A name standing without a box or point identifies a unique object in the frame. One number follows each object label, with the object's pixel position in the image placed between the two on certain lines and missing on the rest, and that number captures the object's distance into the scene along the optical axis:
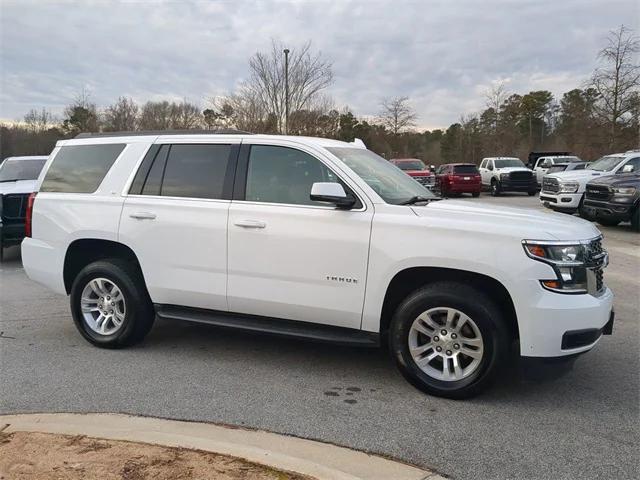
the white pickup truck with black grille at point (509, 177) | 26.70
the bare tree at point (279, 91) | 26.81
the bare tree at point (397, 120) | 45.09
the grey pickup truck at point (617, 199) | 12.91
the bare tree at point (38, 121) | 42.22
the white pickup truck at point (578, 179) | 15.23
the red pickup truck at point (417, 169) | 23.97
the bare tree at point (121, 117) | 36.81
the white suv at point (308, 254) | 3.71
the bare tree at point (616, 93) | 30.92
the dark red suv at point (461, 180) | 26.17
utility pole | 26.33
